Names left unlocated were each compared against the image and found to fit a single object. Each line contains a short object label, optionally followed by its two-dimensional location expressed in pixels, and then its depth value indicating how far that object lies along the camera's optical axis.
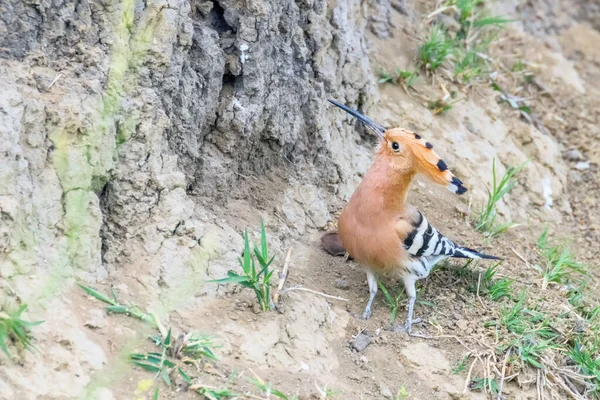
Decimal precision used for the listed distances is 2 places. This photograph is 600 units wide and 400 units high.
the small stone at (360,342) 8.49
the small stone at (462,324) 9.18
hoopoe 9.12
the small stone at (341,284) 9.36
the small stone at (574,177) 13.45
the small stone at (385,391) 8.04
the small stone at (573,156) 13.75
